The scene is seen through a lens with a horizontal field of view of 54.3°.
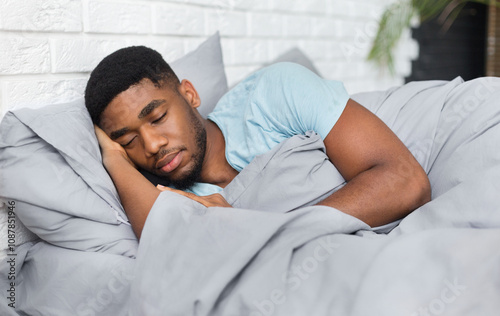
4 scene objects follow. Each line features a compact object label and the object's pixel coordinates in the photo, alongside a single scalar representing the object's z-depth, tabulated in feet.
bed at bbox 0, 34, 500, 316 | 2.67
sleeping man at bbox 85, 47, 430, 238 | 3.90
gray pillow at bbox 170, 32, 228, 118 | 5.39
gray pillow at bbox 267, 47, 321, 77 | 6.20
